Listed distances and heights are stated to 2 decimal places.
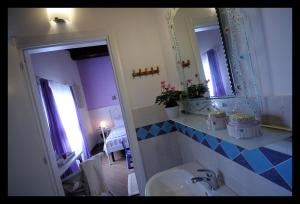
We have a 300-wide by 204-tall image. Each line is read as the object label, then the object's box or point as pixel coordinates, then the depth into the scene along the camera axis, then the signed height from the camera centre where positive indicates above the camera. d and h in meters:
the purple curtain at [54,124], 2.82 -0.20
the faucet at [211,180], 1.04 -0.57
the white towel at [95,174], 2.28 -0.91
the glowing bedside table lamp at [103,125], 5.46 -0.69
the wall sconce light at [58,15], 1.63 +0.86
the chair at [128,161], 3.71 -1.32
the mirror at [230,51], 0.73 +0.13
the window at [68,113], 3.40 -0.08
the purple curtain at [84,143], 4.17 -0.89
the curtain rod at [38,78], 2.72 +0.55
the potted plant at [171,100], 1.53 -0.10
